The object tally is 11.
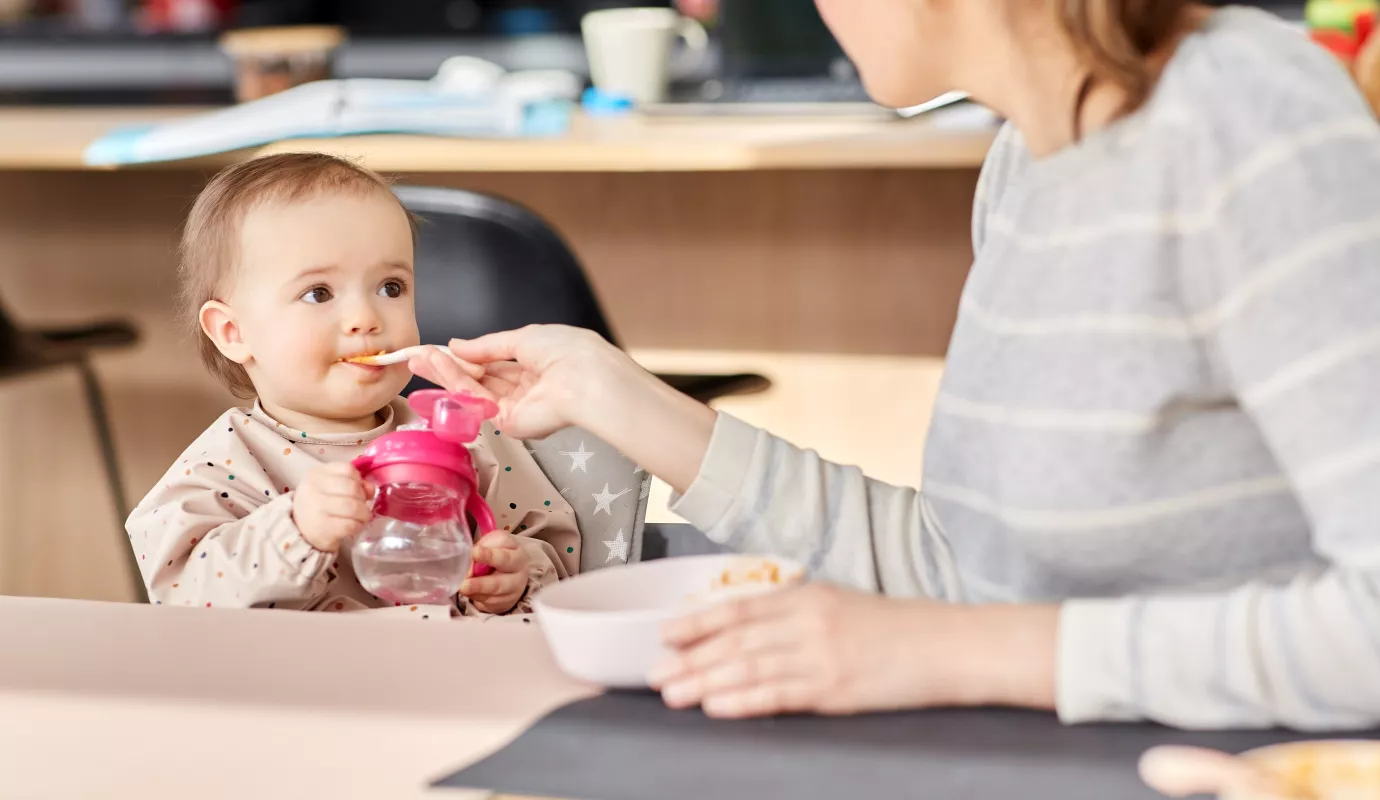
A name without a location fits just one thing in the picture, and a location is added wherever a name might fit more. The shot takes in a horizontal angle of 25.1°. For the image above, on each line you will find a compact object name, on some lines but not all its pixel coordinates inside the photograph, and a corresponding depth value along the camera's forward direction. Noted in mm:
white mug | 2742
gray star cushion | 1838
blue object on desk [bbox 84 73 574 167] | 2305
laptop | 2795
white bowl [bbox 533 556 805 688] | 1422
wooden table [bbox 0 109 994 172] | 2280
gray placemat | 1351
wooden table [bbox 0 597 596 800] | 1382
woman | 1393
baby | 1708
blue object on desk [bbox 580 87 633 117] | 2819
